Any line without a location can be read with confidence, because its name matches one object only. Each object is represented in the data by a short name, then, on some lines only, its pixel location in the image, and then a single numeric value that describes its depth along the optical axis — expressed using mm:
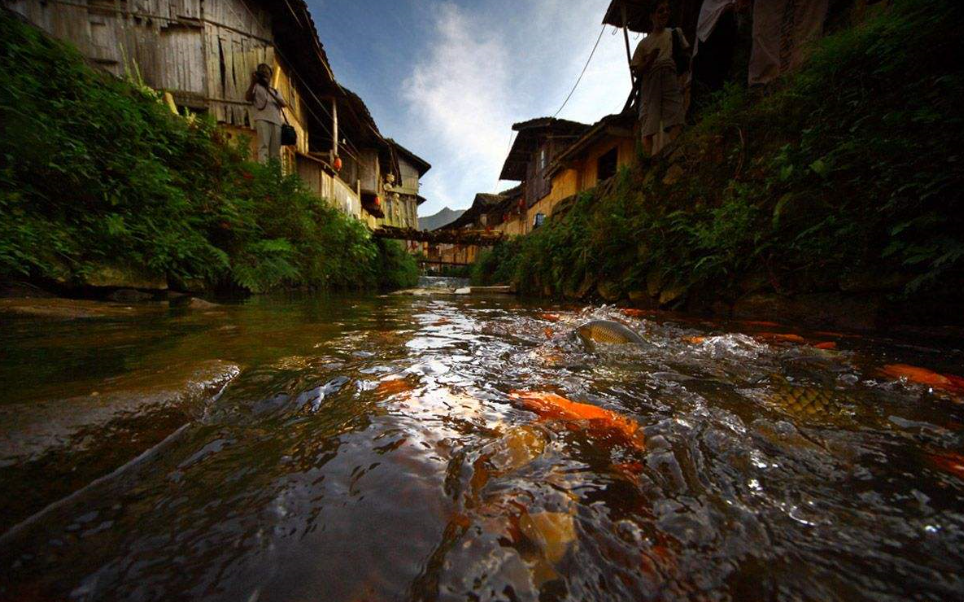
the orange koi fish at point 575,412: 1099
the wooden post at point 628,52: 7836
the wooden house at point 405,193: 22906
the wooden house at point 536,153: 15836
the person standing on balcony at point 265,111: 8266
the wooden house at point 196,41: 8148
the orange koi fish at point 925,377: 1500
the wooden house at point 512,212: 20859
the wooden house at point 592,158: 10406
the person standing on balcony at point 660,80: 6121
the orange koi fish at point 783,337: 2432
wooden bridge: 13828
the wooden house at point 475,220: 24820
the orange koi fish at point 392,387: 1387
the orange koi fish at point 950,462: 877
